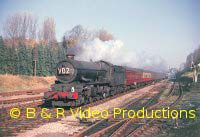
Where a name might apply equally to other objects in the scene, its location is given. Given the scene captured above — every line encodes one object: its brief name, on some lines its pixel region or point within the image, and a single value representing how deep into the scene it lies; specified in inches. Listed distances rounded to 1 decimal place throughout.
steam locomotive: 597.0
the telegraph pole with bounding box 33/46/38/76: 1828.2
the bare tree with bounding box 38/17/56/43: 2041.1
